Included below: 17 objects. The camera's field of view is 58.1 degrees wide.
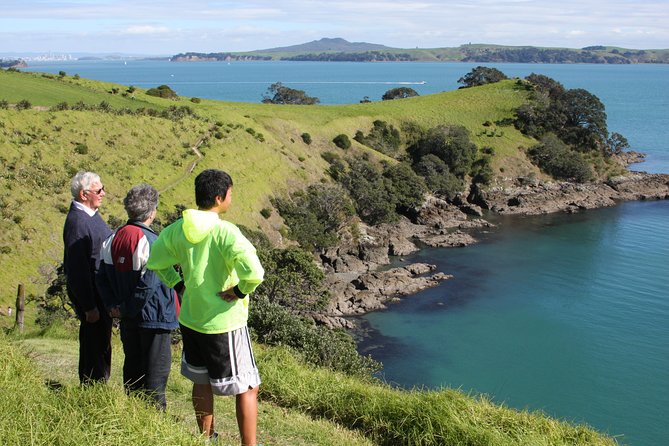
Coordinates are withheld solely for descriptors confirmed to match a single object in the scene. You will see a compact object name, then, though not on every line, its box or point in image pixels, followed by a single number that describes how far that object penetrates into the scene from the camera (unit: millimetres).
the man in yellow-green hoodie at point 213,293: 5547
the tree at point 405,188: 58031
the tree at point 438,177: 63250
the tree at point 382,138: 71375
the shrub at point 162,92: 66250
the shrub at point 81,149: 40250
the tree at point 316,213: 45156
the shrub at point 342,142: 64938
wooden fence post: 13422
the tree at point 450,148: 69250
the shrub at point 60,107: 45219
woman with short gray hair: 6434
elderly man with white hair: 7020
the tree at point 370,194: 54531
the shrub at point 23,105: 43556
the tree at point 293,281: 33062
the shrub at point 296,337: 20062
